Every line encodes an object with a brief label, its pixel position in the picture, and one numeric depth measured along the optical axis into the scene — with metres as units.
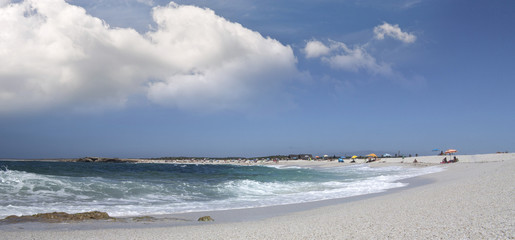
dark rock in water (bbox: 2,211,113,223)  8.53
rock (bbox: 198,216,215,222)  8.91
